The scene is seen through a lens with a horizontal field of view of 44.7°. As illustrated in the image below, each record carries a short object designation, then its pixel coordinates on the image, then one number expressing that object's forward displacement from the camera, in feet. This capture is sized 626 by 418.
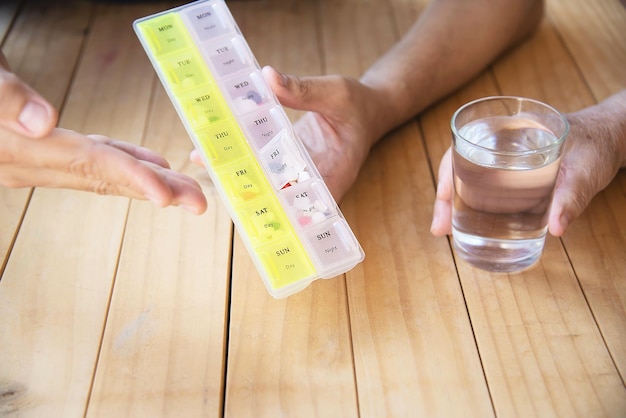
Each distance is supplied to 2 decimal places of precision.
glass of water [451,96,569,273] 2.56
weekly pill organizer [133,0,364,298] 2.59
